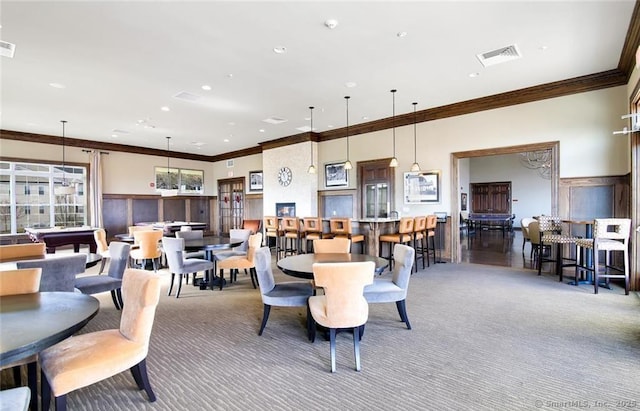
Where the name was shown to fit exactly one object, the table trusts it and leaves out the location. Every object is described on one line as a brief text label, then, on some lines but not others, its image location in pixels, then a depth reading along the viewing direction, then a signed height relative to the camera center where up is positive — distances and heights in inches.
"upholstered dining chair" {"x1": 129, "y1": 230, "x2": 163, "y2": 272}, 229.1 -29.3
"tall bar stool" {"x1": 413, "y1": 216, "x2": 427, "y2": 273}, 248.7 -23.0
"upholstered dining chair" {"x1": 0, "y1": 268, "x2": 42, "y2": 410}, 92.9 -23.4
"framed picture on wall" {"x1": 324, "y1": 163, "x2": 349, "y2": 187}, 366.0 +33.1
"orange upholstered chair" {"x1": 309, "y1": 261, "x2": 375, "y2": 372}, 98.3 -29.9
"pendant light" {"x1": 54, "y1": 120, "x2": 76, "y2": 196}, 297.3 +14.4
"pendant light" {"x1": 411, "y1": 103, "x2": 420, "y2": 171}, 303.6 +56.1
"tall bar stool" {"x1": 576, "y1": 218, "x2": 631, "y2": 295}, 177.6 -22.9
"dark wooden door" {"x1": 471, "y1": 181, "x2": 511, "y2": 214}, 607.5 +7.7
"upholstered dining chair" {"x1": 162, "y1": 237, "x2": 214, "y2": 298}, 186.7 -32.9
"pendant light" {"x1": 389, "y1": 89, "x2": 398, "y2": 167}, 302.1 +78.9
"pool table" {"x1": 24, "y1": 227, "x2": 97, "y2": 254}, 263.9 -27.4
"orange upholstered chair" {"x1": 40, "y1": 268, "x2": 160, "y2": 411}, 71.7 -37.2
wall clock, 401.7 +35.5
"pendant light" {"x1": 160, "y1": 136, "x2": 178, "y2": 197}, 390.7 +15.4
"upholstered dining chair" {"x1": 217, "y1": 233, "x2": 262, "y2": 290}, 201.8 -37.4
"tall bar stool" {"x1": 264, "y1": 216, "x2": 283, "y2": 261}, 308.7 -25.3
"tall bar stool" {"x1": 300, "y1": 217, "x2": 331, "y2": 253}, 265.6 -22.8
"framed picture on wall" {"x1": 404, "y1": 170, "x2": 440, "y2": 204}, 292.8 +14.7
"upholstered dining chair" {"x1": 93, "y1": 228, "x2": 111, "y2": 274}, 248.6 -29.9
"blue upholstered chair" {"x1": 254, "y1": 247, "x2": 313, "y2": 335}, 124.6 -36.8
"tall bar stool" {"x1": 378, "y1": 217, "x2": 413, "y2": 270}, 236.8 -26.0
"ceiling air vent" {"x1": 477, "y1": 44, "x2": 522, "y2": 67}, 177.9 +86.6
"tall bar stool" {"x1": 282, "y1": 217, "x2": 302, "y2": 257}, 284.5 -24.9
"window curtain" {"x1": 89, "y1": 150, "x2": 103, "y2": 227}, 395.5 +18.8
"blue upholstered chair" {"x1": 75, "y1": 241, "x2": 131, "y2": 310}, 148.9 -37.3
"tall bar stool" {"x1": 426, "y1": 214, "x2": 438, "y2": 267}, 269.3 -27.2
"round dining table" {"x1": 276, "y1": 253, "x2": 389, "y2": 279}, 120.5 -25.6
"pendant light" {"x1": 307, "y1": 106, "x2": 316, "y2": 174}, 285.9 +74.4
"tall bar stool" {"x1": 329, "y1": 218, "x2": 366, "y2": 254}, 245.8 -21.6
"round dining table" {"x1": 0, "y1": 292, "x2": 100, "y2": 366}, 59.0 -26.2
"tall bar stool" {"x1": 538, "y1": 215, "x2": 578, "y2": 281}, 219.6 -22.4
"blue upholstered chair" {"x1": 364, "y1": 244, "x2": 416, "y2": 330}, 124.5 -34.7
